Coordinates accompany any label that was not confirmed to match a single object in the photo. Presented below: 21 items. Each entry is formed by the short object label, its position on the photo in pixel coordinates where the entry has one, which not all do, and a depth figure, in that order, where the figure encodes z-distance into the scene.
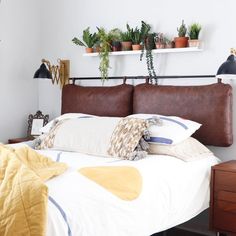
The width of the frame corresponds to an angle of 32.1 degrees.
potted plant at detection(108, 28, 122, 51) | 3.66
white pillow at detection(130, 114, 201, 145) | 2.77
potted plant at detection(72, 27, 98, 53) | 3.80
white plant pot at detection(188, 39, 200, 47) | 3.19
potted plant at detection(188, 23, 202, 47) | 3.19
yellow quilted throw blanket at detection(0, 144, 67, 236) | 1.57
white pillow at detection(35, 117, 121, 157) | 2.83
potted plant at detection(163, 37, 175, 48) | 3.35
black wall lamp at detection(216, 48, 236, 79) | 2.81
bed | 1.84
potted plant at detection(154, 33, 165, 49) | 3.39
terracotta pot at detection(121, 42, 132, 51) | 3.57
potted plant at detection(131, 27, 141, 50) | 3.50
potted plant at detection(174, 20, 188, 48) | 3.26
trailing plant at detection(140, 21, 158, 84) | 3.44
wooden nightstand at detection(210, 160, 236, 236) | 2.68
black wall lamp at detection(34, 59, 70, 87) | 4.12
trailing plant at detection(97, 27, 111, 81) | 3.68
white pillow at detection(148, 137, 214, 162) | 2.73
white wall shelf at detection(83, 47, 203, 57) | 3.23
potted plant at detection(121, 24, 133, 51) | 3.56
